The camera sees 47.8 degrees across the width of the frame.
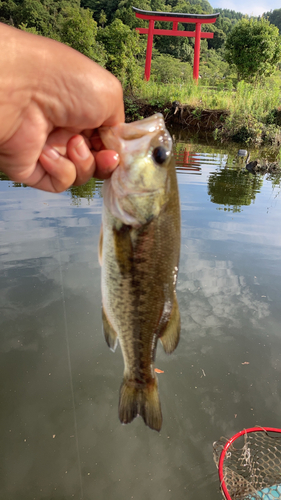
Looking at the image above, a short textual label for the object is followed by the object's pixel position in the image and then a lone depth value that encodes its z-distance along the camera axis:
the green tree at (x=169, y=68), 42.65
